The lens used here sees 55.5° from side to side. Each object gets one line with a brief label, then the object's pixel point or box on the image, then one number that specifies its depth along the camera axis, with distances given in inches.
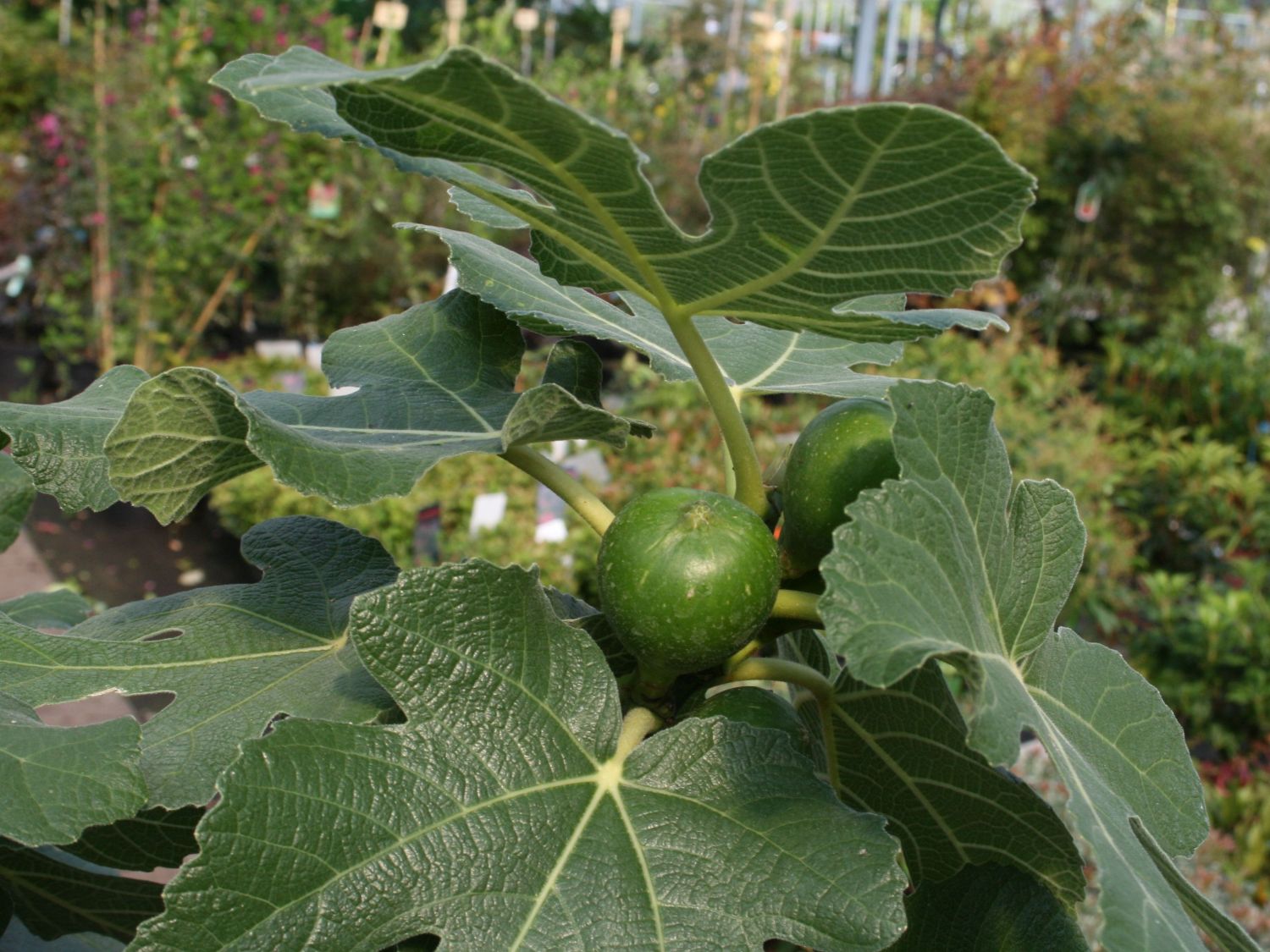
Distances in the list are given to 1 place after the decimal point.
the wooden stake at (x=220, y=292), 271.9
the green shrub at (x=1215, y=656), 151.3
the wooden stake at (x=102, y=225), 259.0
